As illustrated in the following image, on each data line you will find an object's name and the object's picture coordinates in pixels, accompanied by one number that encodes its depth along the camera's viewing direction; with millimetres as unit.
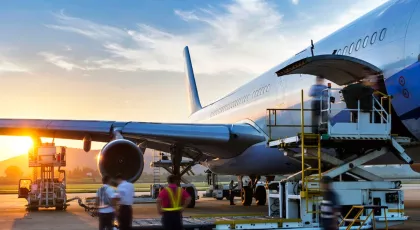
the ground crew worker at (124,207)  8312
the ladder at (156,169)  25041
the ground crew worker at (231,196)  21570
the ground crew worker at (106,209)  8359
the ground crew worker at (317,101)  10844
